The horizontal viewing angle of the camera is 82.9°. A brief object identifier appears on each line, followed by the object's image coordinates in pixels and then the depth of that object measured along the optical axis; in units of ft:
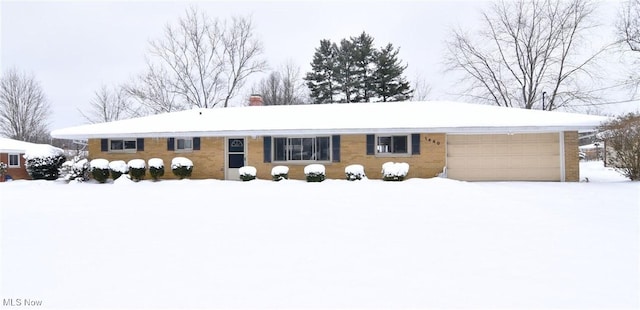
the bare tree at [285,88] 130.31
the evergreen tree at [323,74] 120.67
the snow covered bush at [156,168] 51.49
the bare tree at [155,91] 107.24
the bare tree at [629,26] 67.92
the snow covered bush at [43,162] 54.08
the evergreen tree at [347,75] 117.50
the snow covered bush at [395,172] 46.47
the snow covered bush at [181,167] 51.09
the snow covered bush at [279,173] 49.62
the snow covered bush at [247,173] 50.12
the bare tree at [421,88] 120.42
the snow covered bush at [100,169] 51.24
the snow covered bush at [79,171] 53.26
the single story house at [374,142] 47.37
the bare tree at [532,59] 84.84
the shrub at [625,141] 42.55
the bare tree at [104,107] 135.54
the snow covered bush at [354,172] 47.62
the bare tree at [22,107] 126.21
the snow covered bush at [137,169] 51.24
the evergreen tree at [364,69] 116.24
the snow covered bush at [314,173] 47.80
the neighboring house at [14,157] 78.54
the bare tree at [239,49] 108.27
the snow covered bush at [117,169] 51.54
